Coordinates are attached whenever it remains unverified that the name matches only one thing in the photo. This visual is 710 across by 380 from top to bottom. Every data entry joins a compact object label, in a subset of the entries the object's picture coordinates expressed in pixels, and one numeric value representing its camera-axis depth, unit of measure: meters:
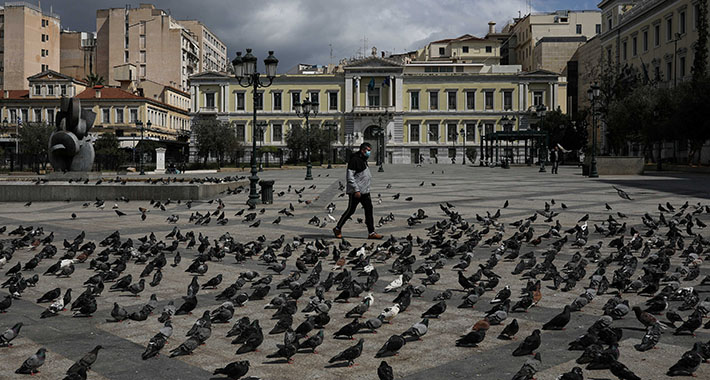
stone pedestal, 50.54
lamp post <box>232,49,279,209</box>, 16.68
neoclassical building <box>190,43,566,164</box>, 85.12
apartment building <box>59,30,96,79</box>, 89.62
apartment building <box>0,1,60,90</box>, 81.00
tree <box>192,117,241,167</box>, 61.59
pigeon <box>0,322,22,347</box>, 4.69
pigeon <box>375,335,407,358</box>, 4.49
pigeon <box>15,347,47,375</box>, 4.11
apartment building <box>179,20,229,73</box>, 100.38
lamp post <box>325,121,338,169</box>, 67.11
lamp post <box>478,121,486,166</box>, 84.39
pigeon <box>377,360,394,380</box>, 3.86
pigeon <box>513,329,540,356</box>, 4.48
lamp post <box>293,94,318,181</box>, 31.83
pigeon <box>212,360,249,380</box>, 3.91
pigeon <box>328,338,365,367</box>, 4.31
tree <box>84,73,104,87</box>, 83.21
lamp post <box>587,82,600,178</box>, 30.80
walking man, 10.45
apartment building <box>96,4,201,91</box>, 86.44
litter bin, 17.06
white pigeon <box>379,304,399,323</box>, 5.40
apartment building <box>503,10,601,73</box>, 90.75
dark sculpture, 22.70
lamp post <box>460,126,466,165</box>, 79.89
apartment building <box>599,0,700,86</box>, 49.15
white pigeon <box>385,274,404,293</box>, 6.57
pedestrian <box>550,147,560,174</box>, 35.14
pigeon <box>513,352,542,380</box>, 3.75
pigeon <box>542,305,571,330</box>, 5.07
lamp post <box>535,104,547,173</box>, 42.25
